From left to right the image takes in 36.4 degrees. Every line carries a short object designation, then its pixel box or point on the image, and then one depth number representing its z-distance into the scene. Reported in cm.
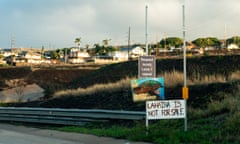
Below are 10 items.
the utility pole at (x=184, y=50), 1107
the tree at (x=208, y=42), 12523
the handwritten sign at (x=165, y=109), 1130
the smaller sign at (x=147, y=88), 1249
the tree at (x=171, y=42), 13258
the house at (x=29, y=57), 15471
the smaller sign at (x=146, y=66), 1231
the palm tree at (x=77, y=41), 16327
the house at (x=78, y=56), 14488
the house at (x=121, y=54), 13066
